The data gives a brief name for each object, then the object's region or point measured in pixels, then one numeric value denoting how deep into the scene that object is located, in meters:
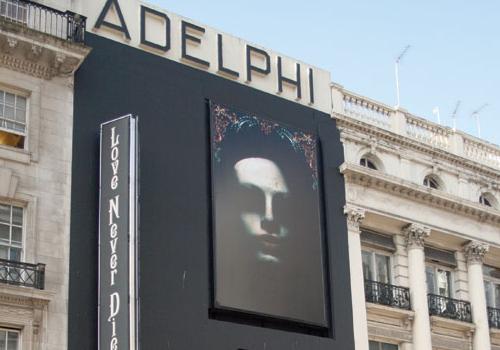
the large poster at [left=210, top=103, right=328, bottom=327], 32.56
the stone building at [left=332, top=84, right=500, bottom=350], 36.81
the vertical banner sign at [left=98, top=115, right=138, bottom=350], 27.45
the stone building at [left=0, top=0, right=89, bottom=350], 27.28
